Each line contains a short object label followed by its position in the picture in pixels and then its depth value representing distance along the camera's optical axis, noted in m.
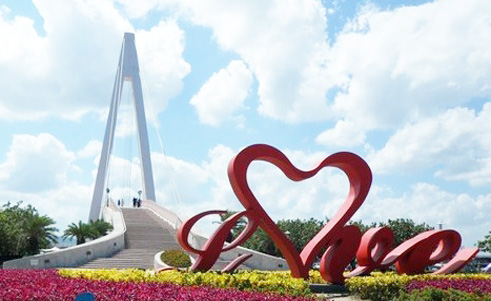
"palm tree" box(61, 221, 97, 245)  36.66
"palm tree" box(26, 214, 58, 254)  30.39
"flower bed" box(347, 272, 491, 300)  14.52
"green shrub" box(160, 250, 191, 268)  24.17
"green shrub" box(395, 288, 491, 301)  12.08
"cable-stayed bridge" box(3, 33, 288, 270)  26.68
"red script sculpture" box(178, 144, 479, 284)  15.77
